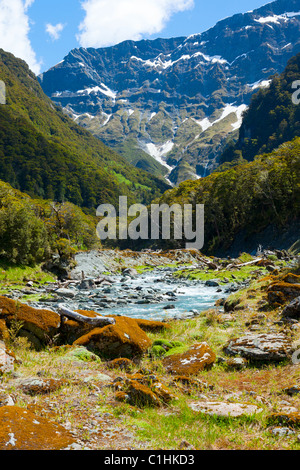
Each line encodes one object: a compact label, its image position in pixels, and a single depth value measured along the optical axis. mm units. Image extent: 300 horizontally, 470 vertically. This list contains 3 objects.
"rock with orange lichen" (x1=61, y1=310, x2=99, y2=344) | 10938
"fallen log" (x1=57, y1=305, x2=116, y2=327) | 10732
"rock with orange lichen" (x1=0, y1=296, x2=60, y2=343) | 10117
